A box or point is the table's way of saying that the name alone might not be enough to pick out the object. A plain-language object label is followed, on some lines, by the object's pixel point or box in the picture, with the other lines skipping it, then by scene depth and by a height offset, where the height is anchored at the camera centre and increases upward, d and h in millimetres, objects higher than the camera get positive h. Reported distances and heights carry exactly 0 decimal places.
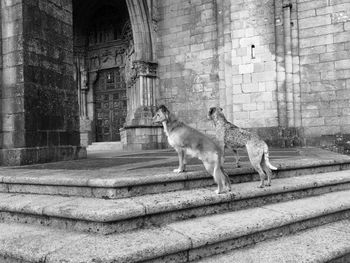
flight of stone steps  2496 -767
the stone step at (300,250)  2646 -980
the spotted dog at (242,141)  3703 -129
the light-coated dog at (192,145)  3238 -141
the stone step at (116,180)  3172 -490
